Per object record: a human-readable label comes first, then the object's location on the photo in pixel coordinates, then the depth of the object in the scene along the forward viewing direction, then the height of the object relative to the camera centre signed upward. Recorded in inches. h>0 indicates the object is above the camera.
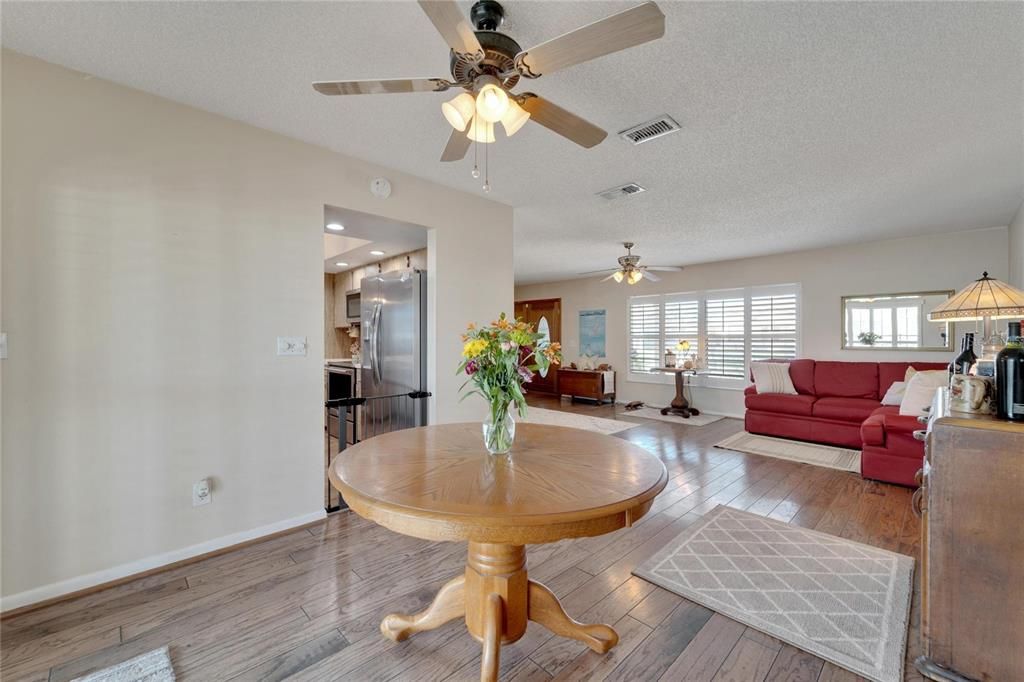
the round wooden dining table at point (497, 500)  40.7 -17.1
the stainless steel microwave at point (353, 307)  229.0 +18.4
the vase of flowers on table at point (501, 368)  58.7 -4.1
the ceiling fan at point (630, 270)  210.4 +35.3
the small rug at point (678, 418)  237.8 -48.3
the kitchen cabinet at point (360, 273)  173.6 +34.2
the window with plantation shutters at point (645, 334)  290.5 +3.4
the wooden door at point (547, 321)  339.9 +16.1
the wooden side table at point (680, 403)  253.6 -40.6
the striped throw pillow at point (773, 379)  209.2 -21.1
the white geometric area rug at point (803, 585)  65.2 -48.1
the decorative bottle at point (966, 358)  84.4 -4.3
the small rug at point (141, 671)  57.2 -47.0
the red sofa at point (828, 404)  178.5 -29.9
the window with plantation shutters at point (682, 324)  270.8 +10.0
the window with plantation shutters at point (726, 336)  253.0 +1.4
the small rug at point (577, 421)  222.8 -48.4
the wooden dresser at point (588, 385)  300.0 -34.6
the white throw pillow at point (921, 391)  145.3 -19.3
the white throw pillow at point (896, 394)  173.0 -24.1
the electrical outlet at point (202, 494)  90.1 -33.9
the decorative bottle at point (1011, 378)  57.5 -5.8
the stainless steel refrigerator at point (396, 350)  144.4 -3.8
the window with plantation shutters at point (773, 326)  233.3 +6.8
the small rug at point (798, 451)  159.3 -48.4
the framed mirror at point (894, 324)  190.1 +6.6
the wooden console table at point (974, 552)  55.6 -30.3
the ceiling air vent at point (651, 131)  93.8 +49.4
